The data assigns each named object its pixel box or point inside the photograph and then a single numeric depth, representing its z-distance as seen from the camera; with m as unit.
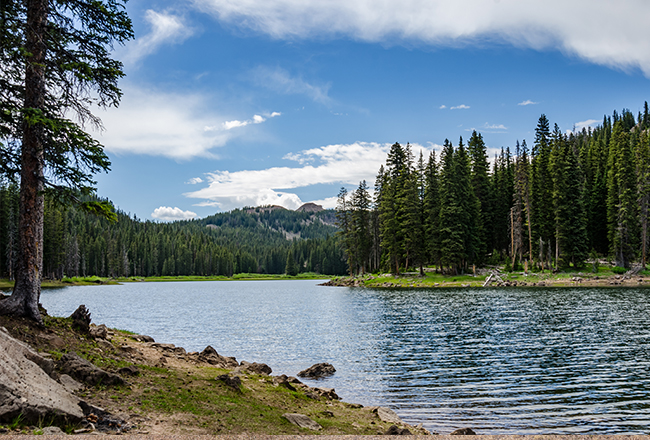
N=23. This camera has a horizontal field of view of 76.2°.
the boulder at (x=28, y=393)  6.86
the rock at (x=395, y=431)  9.06
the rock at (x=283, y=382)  13.11
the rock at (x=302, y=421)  9.16
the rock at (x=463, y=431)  9.74
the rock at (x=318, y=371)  16.99
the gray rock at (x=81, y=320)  13.14
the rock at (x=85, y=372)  9.22
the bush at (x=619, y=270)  60.02
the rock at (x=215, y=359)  16.00
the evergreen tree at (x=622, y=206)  61.59
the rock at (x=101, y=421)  7.25
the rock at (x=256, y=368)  15.71
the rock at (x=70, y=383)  8.62
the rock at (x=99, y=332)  13.44
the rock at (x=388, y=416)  11.12
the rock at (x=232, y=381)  11.19
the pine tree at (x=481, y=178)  76.27
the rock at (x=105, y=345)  12.32
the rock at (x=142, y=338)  18.10
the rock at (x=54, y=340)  10.93
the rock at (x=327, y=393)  13.27
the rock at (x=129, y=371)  10.28
